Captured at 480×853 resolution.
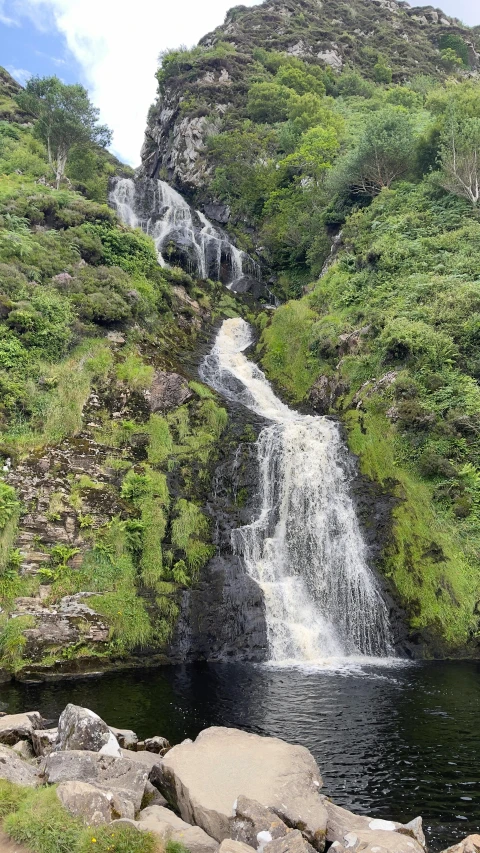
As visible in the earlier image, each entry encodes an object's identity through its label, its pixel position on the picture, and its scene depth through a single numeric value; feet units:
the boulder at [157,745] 29.53
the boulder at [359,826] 21.17
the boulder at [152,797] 23.26
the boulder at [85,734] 24.89
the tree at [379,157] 107.45
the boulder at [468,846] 18.83
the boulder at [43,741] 27.04
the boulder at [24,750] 26.25
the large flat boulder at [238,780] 21.09
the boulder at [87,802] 18.98
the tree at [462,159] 90.17
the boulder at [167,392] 72.90
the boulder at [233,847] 17.85
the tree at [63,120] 126.52
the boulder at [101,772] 21.75
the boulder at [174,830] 19.19
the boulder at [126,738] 29.22
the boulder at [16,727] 28.02
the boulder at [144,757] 26.04
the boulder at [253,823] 19.54
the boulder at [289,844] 18.31
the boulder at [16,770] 21.79
